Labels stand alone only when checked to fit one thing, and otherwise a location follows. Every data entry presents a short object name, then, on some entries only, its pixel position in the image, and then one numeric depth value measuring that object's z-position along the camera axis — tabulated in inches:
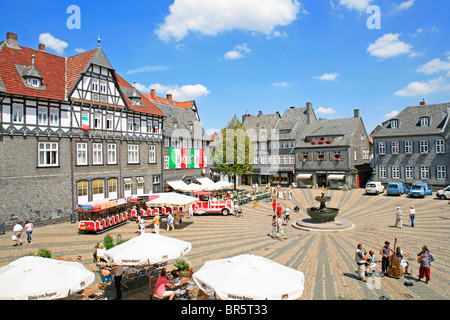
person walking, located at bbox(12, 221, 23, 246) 687.6
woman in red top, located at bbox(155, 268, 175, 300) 373.7
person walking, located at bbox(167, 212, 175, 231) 860.6
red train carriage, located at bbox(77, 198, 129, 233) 813.2
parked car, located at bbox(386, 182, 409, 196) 1473.5
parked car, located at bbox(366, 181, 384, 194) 1531.7
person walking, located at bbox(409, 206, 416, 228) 841.5
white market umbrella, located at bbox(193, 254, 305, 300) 277.6
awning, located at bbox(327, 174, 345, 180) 1803.6
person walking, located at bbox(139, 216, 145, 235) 781.3
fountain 838.4
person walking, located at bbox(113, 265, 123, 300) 413.1
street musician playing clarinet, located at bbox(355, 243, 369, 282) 469.1
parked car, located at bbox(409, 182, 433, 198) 1390.3
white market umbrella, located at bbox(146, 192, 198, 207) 881.5
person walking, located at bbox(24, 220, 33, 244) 708.0
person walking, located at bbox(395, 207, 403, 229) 825.7
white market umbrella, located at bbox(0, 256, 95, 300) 292.5
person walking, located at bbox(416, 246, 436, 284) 450.9
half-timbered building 874.1
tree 1736.0
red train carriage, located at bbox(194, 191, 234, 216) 1111.0
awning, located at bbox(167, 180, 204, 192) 1266.0
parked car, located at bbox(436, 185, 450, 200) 1320.3
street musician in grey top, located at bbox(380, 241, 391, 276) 504.1
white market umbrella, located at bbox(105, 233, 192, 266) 387.2
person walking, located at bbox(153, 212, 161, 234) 797.1
